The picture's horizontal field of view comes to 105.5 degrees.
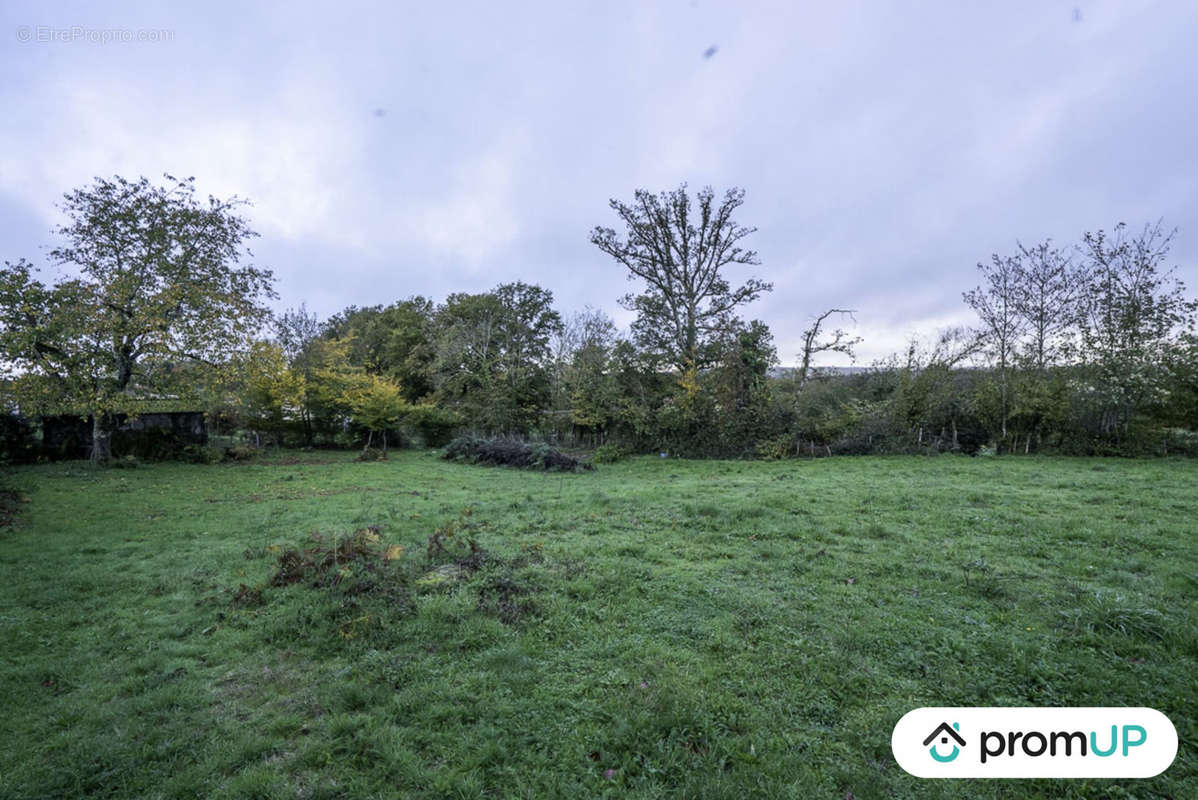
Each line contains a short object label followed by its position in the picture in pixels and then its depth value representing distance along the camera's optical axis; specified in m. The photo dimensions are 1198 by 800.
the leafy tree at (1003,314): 17.14
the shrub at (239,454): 17.55
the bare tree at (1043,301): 16.42
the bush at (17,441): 14.49
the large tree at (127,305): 12.84
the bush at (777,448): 17.14
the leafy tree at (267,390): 16.05
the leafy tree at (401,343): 26.61
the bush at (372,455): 18.77
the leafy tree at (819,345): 18.11
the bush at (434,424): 22.05
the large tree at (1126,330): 14.51
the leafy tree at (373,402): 19.53
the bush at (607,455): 18.03
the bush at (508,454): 15.84
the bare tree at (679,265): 20.33
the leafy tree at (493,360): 22.86
